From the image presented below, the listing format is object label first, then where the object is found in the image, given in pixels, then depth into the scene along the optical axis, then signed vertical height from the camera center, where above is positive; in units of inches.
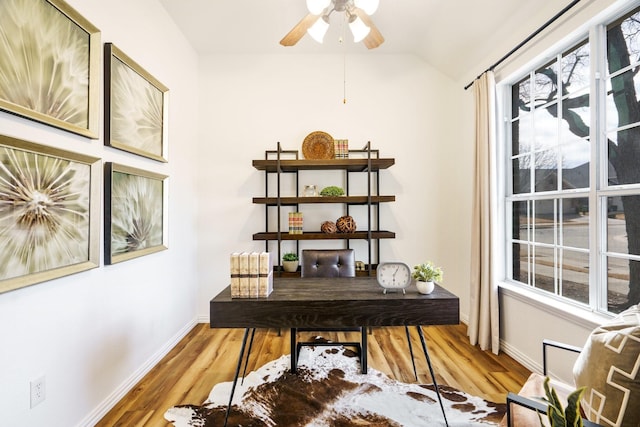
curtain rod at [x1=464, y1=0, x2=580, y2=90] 77.9 +52.9
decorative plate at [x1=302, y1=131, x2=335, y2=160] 136.6 +31.3
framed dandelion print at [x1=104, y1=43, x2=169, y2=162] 78.2 +31.7
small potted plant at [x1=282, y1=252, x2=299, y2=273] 128.8 -19.7
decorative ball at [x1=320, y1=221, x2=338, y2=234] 131.1 -5.1
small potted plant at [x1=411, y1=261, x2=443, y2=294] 73.5 -15.0
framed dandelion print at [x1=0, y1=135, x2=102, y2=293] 52.6 +0.7
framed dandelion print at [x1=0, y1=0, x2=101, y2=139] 52.4 +29.7
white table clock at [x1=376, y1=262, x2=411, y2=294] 76.1 -14.9
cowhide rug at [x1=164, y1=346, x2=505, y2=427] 71.0 -47.1
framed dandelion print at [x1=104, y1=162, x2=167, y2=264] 78.3 +1.0
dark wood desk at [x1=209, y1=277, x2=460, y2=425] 68.7 -21.6
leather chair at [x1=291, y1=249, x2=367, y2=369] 108.3 -17.0
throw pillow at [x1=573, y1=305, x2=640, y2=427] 42.6 -23.4
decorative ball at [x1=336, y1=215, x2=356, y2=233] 130.3 -3.8
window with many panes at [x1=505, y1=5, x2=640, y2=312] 71.3 +12.0
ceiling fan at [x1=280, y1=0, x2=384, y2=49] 75.1 +51.4
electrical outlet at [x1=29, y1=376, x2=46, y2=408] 57.2 -33.1
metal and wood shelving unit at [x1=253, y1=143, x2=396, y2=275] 126.9 +7.5
